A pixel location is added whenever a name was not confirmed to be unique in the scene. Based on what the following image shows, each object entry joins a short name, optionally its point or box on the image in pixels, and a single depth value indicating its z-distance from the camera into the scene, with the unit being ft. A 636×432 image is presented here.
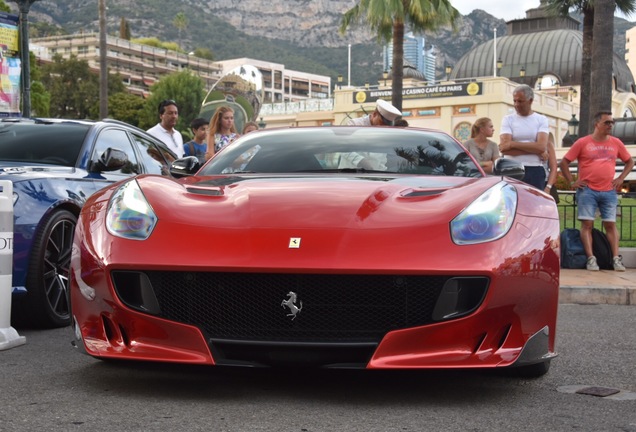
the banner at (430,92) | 228.43
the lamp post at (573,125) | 124.81
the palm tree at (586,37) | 89.32
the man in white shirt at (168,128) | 33.83
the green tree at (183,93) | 276.62
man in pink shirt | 33.63
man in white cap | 27.94
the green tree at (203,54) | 501.15
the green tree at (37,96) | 150.30
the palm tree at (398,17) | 93.04
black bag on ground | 34.58
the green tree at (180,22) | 583.58
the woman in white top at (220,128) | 33.40
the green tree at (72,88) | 271.90
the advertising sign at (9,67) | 44.65
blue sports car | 18.79
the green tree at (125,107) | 268.68
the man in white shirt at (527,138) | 30.19
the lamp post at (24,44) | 47.03
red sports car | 11.75
